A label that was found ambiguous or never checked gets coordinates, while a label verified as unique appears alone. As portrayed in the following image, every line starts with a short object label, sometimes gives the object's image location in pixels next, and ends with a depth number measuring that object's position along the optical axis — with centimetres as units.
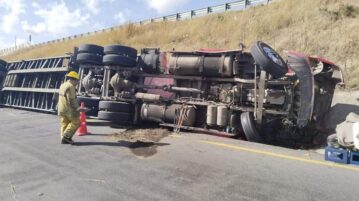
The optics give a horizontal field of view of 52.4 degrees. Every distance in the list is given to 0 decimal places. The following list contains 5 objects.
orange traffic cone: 817
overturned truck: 708
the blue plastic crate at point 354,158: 540
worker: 738
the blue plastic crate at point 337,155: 547
